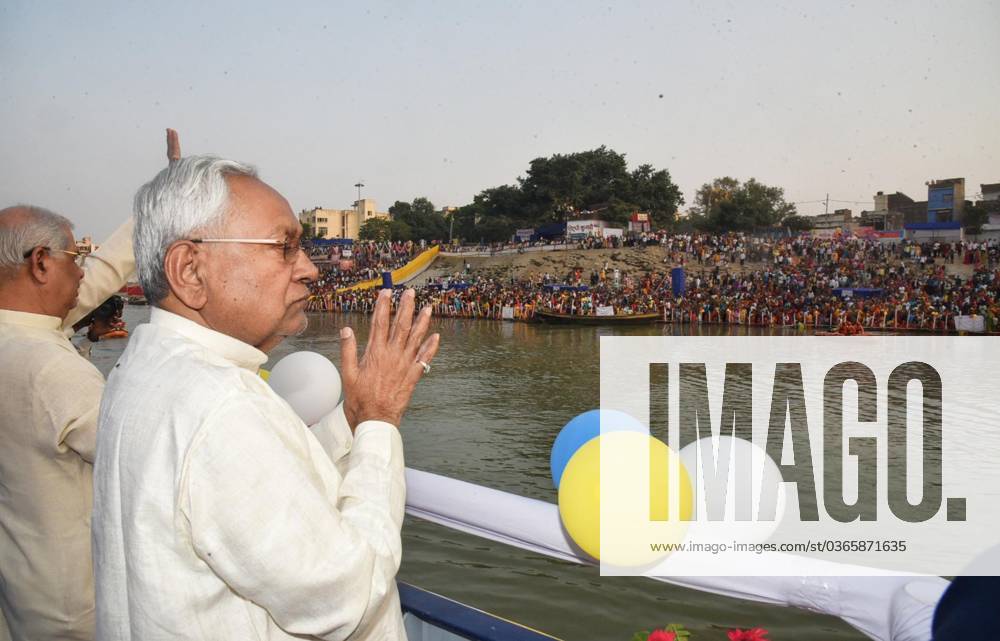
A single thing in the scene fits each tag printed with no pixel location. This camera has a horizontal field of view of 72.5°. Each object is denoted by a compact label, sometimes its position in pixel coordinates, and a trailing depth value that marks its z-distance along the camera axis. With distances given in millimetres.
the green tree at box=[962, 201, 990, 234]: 46969
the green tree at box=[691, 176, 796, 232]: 54719
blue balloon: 1864
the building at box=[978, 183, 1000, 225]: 48688
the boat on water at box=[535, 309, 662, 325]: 27078
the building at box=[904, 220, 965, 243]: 36197
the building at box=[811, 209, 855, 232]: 70875
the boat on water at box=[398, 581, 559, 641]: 1508
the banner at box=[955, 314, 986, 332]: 21969
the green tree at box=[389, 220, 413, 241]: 77875
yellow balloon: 1501
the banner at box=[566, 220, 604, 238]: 47938
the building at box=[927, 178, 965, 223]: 49219
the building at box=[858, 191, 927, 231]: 58406
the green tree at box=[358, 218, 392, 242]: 79688
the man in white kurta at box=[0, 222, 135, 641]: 1490
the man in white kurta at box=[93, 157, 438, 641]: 902
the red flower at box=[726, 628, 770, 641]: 1381
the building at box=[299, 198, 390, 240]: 106500
